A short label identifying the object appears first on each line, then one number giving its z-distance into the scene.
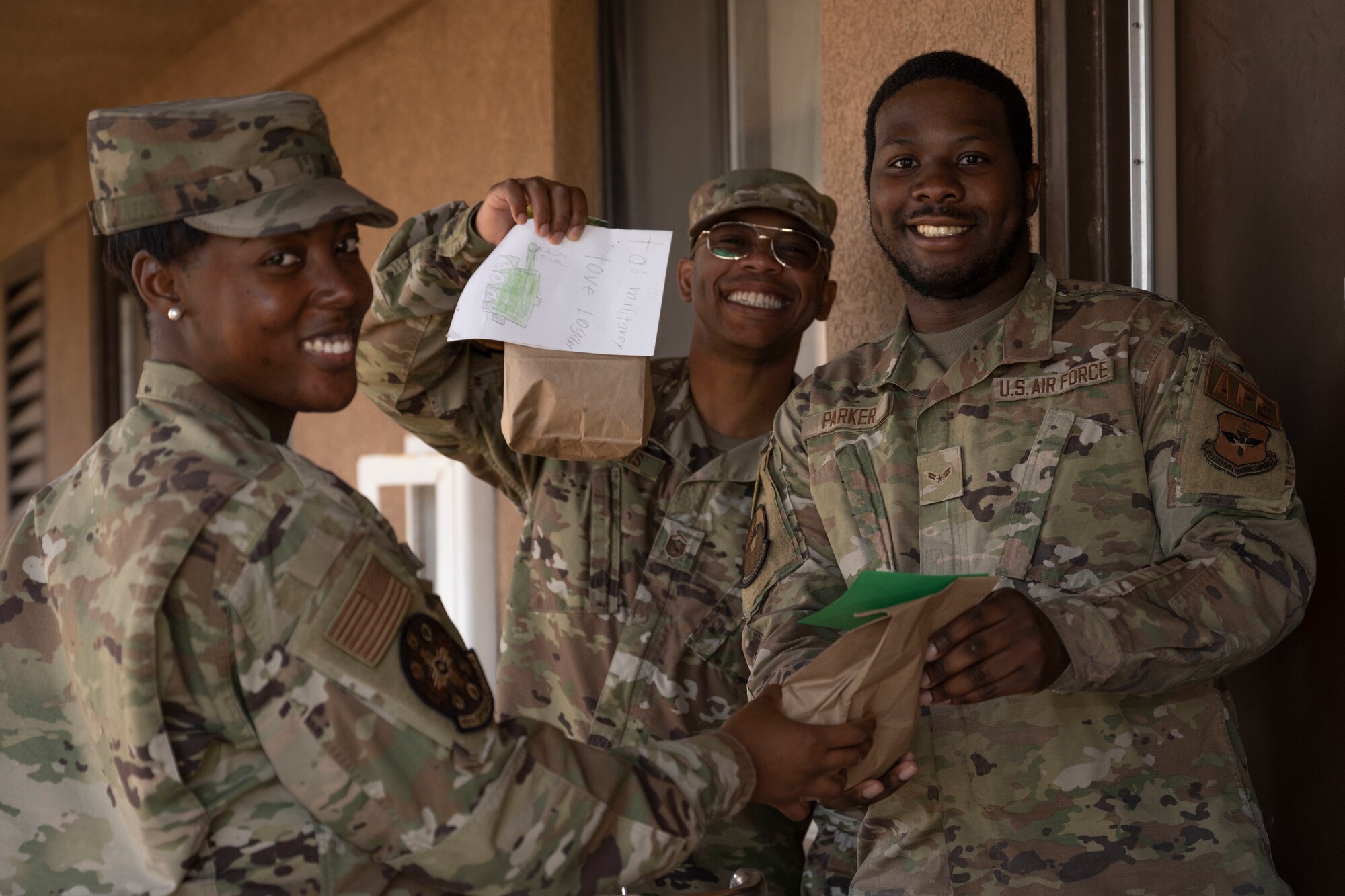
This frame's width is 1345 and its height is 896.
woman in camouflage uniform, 1.37
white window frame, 4.30
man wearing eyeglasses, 2.50
